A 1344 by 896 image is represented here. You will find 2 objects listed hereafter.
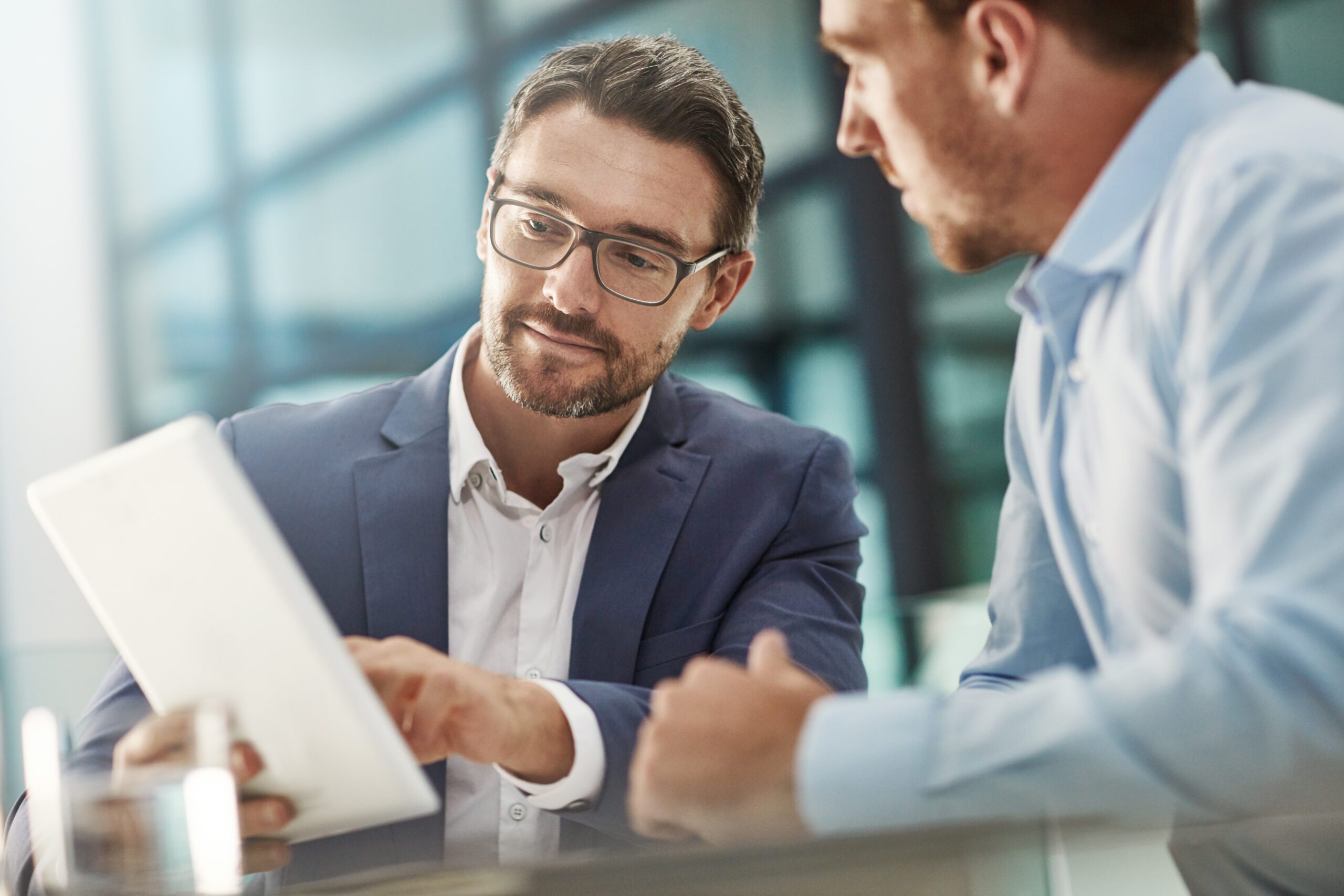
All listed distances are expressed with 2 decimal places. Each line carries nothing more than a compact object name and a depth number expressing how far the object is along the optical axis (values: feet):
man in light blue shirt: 4.04
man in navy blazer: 5.95
